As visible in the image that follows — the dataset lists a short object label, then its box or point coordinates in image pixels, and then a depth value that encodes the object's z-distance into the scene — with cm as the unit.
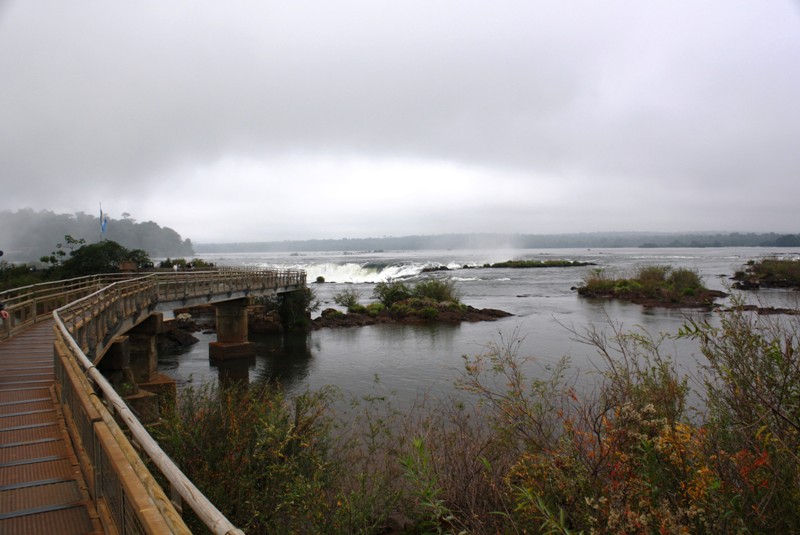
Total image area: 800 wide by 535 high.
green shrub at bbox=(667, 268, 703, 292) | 5019
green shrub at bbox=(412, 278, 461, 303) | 4422
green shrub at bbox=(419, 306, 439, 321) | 3981
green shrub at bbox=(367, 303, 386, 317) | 4156
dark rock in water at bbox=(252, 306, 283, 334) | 3675
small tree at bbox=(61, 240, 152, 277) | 4188
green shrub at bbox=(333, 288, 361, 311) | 4510
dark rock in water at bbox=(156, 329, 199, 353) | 3073
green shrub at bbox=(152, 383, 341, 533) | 720
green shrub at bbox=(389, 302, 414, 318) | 4081
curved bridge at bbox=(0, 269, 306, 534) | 297
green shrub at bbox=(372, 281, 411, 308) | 4428
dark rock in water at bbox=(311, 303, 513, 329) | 3875
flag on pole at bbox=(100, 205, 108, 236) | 4931
